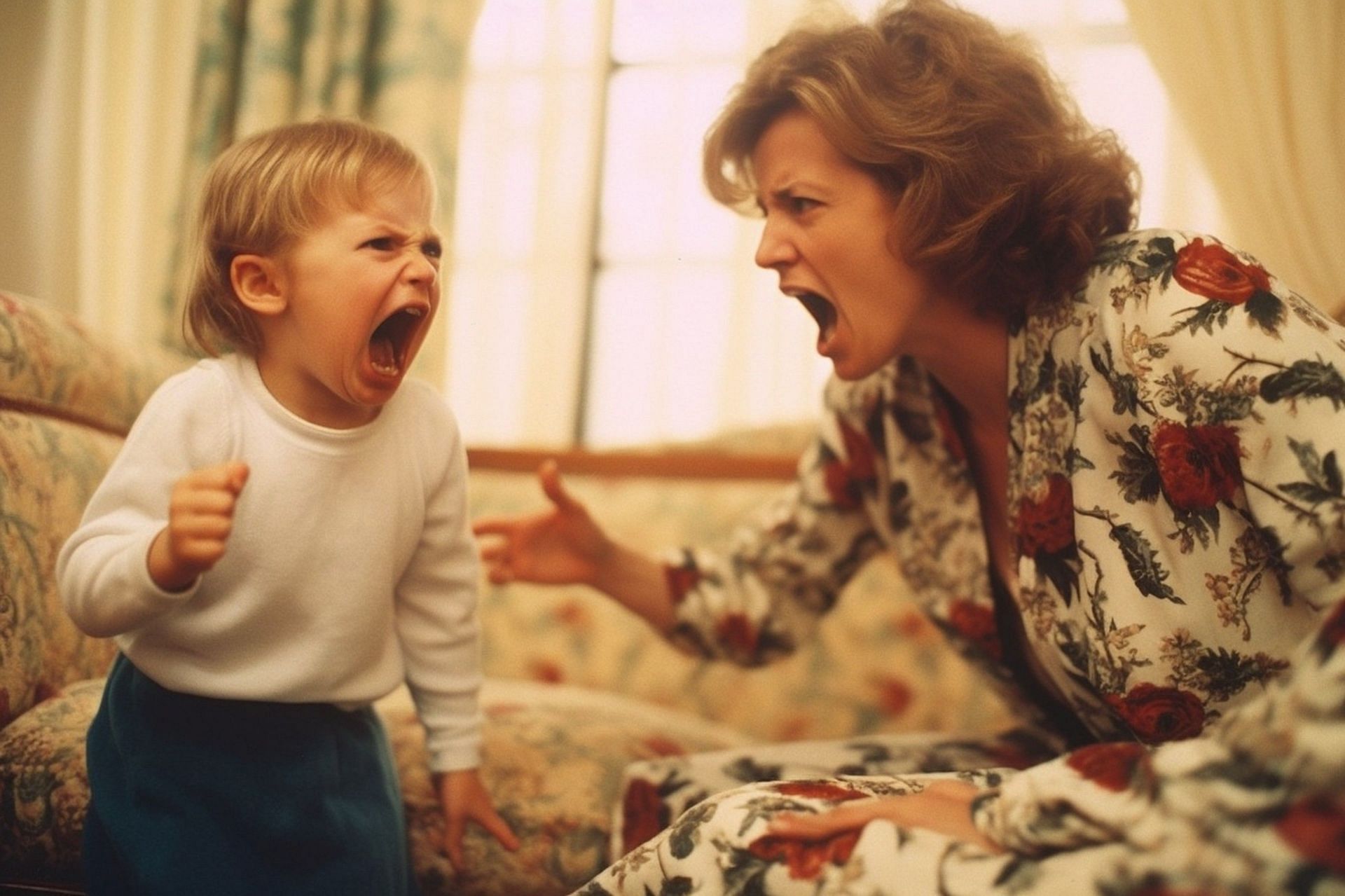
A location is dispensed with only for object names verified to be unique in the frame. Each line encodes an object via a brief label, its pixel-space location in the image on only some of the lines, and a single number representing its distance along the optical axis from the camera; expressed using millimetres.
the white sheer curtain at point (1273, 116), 1836
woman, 582
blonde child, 834
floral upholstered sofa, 999
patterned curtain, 2186
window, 2227
